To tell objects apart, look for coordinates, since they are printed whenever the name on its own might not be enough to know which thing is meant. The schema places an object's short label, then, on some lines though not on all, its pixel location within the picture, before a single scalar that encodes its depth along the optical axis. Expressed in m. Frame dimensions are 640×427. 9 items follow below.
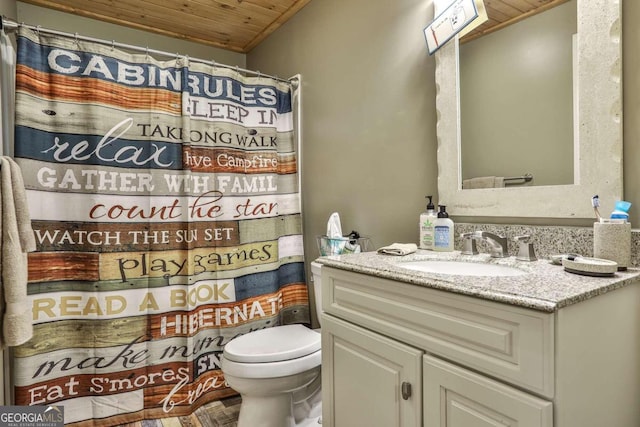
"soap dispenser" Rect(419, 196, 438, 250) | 1.42
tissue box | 1.80
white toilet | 1.51
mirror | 1.03
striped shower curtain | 1.66
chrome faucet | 1.20
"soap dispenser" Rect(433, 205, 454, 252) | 1.36
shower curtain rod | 1.56
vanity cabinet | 0.71
